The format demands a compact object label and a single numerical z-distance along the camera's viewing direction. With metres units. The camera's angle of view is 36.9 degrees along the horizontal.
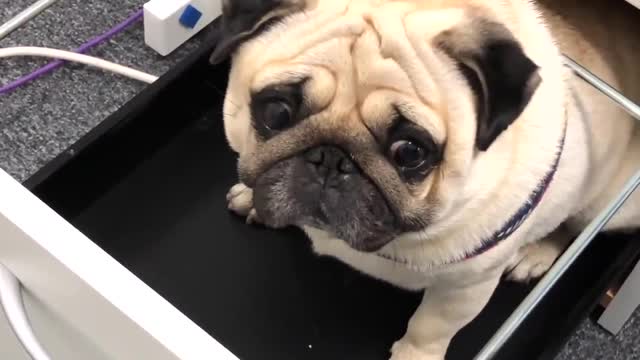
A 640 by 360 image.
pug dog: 0.69
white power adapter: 1.29
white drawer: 0.60
